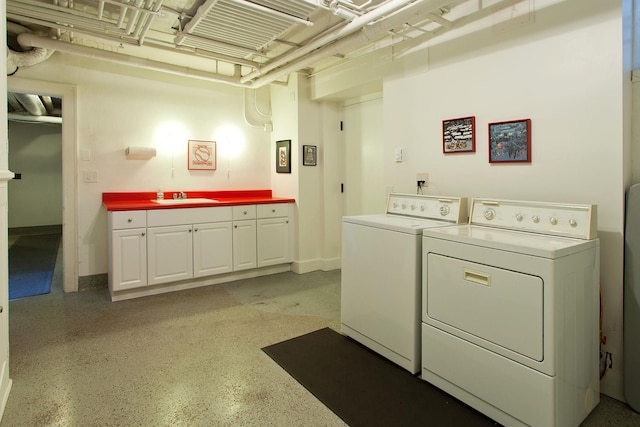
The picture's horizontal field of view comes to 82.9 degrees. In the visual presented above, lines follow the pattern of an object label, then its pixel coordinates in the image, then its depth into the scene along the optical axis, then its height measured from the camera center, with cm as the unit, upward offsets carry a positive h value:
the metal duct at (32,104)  534 +163
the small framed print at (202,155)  448 +66
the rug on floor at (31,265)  396 -79
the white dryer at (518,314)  161 -53
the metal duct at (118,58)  307 +147
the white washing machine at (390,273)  222 -44
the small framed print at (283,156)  467 +67
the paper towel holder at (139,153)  397 +61
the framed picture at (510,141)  234 +43
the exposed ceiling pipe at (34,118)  643 +162
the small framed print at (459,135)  265 +54
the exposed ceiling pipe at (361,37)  234 +136
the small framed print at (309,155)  456 +66
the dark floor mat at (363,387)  186 -106
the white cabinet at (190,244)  356 -40
